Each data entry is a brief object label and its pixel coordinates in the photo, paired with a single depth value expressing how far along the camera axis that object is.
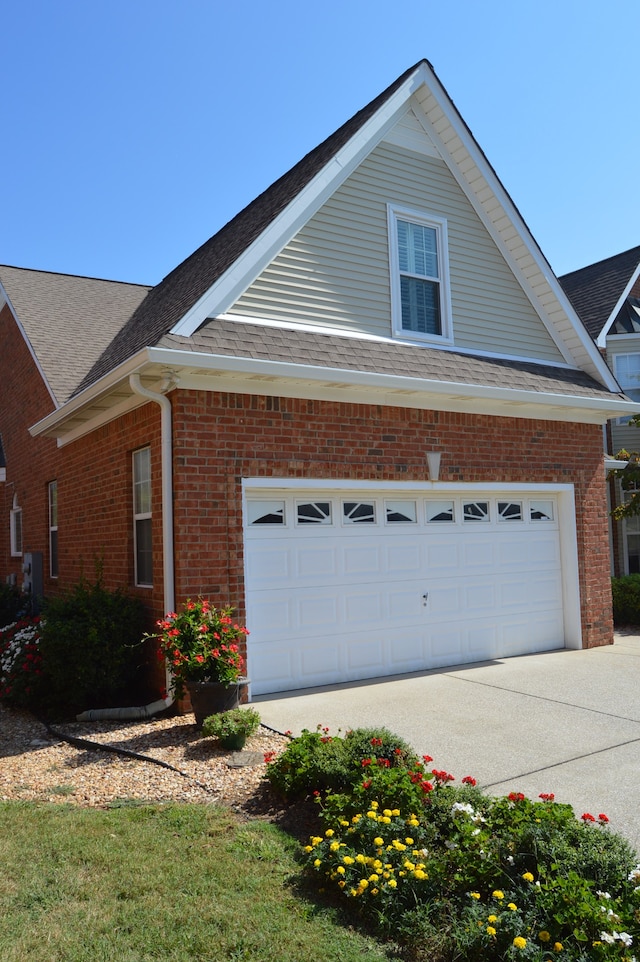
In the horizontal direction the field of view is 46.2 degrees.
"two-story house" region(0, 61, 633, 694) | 8.38
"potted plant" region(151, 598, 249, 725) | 7.05
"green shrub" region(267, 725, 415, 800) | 5.02
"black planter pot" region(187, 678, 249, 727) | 7.02
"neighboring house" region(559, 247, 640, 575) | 18.02
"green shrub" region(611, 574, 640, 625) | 14.64
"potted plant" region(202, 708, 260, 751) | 6.45
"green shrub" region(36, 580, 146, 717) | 7.86
